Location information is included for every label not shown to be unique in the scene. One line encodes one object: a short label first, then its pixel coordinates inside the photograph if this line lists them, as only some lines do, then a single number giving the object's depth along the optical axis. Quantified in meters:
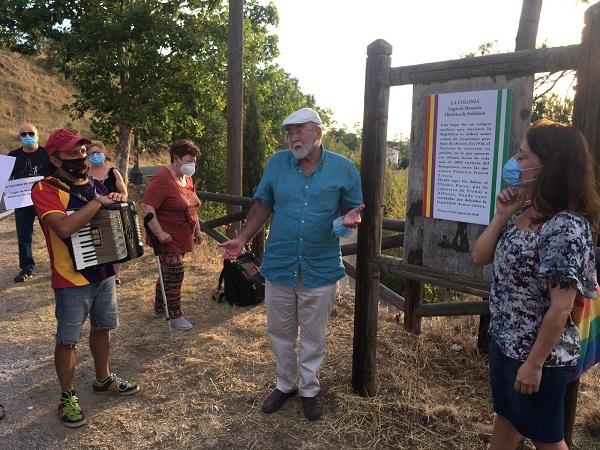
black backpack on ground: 5.61
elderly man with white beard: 3.09
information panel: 2.48
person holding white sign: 5.90
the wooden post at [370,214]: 3.12
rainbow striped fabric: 1.97
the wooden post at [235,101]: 7.41
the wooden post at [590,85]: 2.16
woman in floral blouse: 1.83
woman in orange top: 4.53
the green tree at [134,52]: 10.95
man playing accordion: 2.93
